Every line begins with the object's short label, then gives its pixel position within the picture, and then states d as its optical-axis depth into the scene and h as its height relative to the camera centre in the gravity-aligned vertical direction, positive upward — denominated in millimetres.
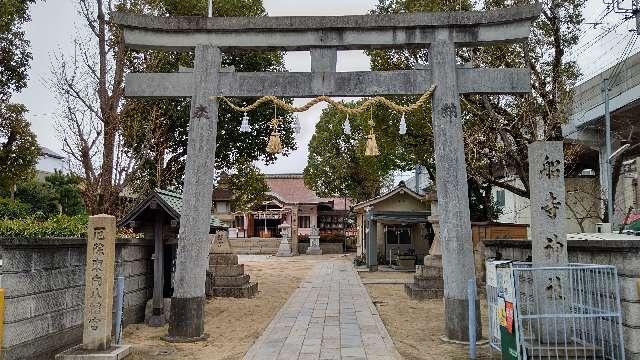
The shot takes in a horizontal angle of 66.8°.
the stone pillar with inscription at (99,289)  7406 -759
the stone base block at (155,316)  11109 -1766
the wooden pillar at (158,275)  11195 -836
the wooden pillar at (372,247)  26828 -530
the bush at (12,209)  19477 +1380
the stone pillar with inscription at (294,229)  41594 +792
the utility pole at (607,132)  16641 +3624
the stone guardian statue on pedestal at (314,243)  41375 -435
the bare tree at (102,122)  12594 +3061
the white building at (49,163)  47406 +7864
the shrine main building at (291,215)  43969 +2179
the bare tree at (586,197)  25084 +1998
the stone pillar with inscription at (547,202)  7250 +511
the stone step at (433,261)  16484 -829
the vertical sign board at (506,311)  6219 -990
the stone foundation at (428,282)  15414 -1455
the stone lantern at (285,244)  39750 -475
